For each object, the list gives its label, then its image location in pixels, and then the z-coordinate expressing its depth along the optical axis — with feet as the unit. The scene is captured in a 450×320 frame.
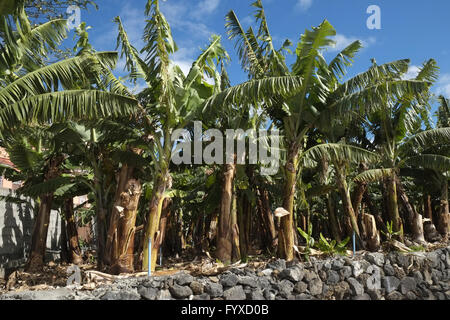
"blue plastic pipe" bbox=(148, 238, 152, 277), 22.99
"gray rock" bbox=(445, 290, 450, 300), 30.55
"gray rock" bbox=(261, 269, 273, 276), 22.94
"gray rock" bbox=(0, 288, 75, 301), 17.70
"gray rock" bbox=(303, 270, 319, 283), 23.85
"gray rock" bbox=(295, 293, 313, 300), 22.97
